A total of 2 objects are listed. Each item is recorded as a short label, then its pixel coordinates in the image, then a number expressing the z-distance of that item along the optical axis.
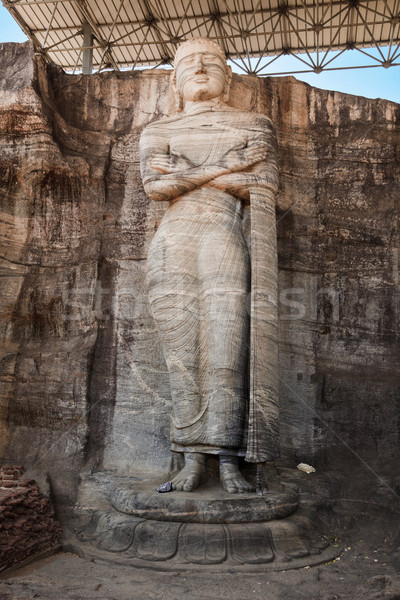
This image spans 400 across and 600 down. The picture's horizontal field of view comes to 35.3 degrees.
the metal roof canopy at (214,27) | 12.25
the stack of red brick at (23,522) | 4.51
